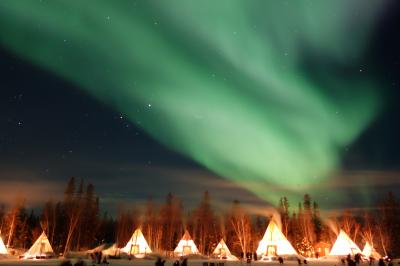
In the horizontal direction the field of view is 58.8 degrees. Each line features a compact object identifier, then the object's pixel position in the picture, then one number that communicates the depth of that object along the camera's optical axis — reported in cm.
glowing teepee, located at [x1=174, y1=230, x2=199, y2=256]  7088
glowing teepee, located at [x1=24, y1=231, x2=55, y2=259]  5762
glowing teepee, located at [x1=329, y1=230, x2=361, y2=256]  6259
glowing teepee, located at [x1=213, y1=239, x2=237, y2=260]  6519
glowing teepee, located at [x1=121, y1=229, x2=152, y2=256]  6650
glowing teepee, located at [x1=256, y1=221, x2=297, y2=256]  6092
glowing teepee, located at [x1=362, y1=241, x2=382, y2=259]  6619
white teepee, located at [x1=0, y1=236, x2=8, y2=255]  5684
